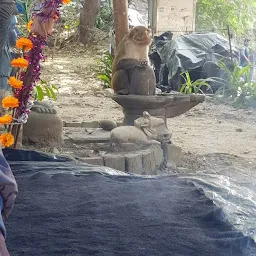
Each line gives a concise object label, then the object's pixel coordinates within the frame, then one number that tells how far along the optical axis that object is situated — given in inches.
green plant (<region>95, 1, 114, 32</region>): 529.0
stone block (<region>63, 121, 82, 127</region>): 224.8
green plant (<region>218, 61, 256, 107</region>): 331.0
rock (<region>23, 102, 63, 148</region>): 171.3
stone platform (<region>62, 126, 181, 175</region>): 164.9
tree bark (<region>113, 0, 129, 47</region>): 290.5
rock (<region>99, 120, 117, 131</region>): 205.5
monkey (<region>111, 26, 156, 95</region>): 185.2
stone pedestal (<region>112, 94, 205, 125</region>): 182.1
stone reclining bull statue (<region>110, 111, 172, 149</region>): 173.2
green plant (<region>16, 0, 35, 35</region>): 313.8
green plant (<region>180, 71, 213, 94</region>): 333.4
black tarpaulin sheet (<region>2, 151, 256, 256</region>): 83.3
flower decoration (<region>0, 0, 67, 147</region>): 130.1
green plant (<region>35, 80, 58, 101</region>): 203.2
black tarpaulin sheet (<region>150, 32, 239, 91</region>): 375.6
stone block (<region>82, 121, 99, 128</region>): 221.8
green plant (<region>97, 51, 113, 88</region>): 358.0
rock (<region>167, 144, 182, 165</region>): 184.9
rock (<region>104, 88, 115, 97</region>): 188.5
